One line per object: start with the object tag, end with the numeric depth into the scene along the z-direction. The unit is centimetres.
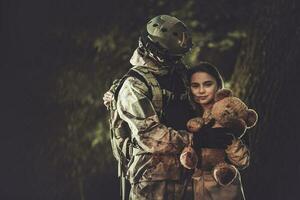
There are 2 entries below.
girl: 563
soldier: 548
